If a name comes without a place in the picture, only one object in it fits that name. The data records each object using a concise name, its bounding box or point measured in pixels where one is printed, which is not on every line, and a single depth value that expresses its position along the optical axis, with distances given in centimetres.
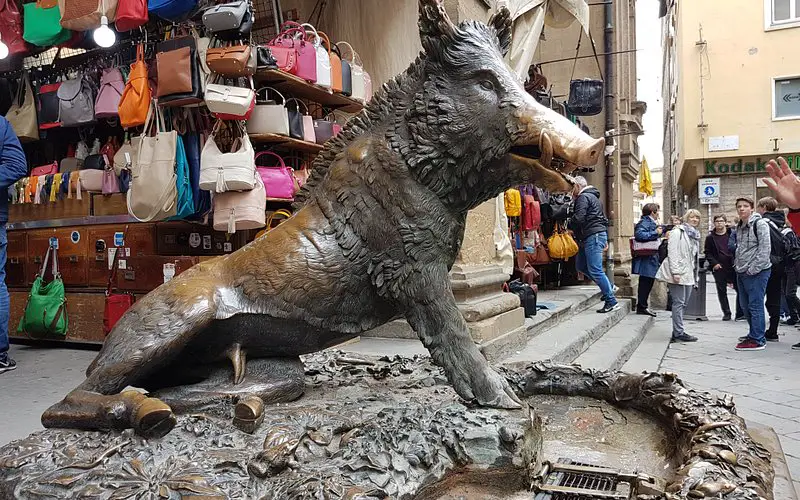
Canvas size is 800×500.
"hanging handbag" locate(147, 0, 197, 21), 385
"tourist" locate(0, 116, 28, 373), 395
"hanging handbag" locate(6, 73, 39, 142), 481
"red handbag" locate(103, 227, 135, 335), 470
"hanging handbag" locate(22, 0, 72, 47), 439
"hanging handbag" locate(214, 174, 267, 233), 362
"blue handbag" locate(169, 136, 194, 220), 388
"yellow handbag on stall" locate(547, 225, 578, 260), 808
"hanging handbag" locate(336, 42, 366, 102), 462
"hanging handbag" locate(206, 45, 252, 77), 349
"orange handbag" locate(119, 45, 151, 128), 398
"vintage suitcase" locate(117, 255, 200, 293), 451
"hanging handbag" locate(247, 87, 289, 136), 392
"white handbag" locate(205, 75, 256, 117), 353
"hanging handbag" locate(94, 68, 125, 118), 431
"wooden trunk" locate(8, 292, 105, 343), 503
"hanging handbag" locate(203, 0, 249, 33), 353
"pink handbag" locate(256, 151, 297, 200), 391
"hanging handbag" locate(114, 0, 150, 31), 393
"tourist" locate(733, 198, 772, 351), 625
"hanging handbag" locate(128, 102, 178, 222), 381
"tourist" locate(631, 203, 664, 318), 786
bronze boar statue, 179
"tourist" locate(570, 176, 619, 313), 726
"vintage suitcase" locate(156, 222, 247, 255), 472
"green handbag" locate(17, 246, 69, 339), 499
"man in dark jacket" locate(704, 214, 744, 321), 828
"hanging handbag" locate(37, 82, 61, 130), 472
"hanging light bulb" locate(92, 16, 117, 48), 404
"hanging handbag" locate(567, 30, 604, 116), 826
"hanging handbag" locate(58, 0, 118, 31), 403
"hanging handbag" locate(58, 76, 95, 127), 454
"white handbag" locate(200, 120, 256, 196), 356
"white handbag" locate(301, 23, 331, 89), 416
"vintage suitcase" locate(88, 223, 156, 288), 482
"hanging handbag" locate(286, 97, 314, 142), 411
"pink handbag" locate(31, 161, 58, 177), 495
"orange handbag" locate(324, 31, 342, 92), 435
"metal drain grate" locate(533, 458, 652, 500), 166
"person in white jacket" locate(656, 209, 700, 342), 646
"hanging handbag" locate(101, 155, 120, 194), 460
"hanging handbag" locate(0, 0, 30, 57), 468
